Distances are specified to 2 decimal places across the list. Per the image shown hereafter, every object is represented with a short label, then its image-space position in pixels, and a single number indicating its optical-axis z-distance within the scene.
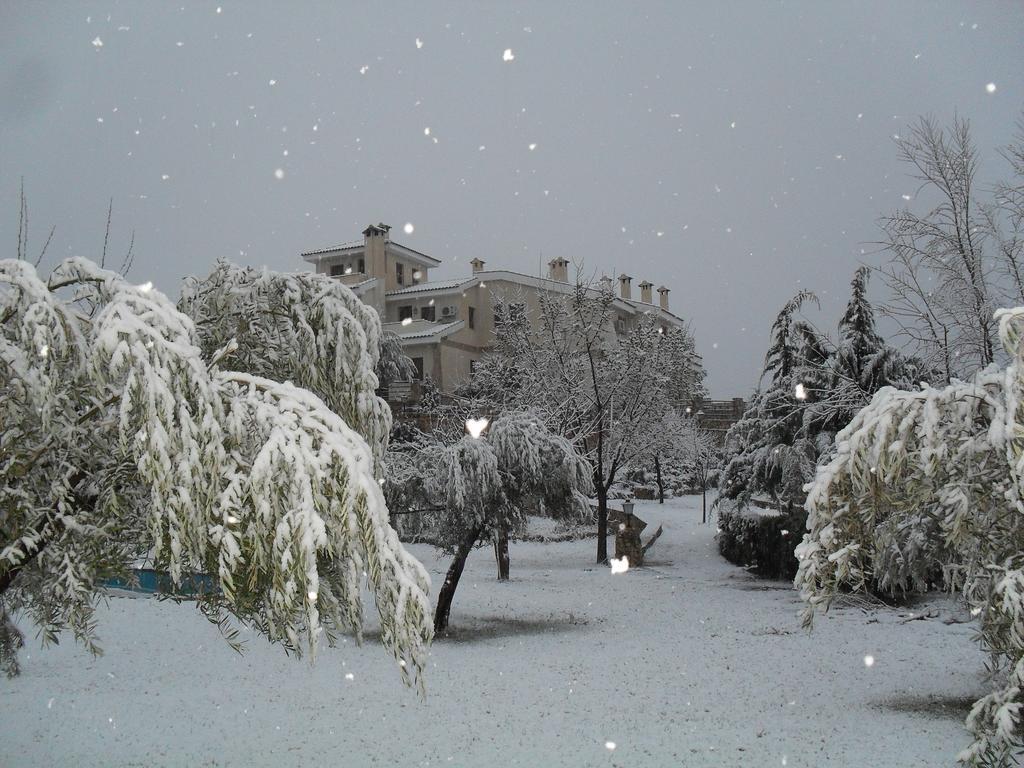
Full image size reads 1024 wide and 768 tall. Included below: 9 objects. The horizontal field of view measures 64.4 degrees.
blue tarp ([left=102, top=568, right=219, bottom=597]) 4.72
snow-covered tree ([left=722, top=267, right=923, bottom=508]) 19.44
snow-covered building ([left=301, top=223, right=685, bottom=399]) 35.50
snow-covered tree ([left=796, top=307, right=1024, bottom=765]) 5.75
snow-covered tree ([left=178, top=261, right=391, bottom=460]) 6.62
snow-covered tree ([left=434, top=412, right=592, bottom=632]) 14.06
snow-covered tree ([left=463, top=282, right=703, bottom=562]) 25.16
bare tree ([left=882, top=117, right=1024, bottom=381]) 13.09
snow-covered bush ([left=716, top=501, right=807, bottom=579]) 19.91
